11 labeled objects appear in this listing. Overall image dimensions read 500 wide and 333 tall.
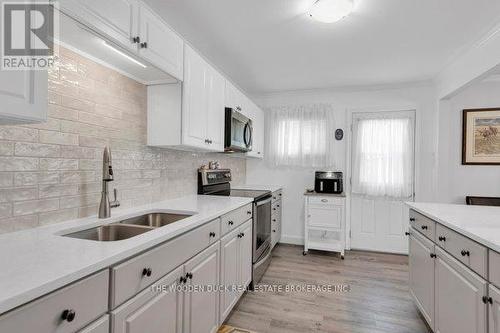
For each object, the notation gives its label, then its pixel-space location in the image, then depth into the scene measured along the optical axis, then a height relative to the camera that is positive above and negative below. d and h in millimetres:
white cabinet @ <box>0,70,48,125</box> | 821 +223
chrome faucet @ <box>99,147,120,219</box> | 1464 -100
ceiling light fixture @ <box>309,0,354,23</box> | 1753 +1110
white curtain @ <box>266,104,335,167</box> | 3836 +472
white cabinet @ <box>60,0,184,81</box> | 1132 +711
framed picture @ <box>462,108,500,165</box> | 3256 +408
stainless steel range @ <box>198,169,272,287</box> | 2564 -442
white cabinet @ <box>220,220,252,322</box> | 1854 -799
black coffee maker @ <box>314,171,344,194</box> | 3619 -217
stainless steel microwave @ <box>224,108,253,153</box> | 2594 +366
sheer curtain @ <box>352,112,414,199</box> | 3551 +163
